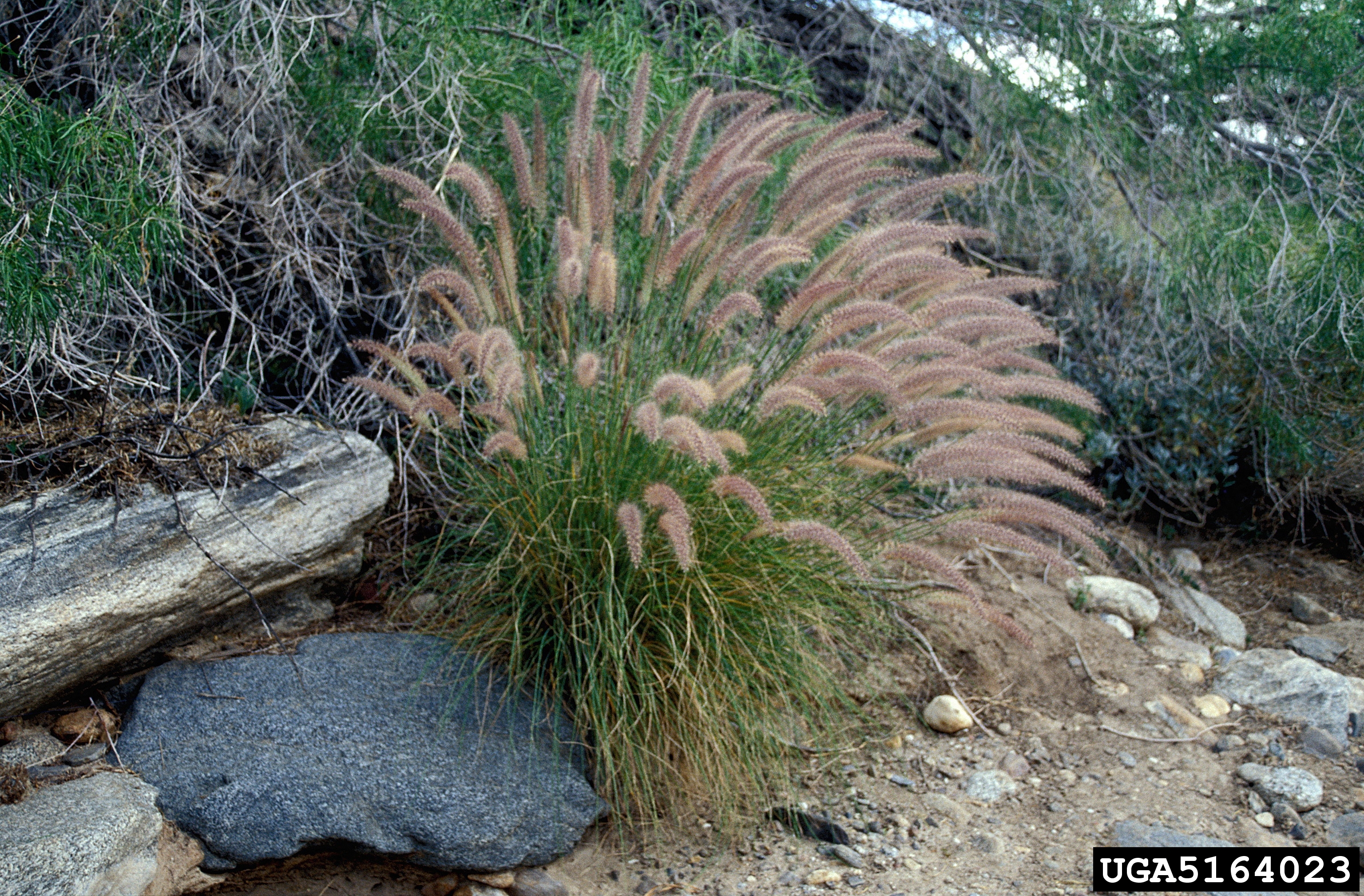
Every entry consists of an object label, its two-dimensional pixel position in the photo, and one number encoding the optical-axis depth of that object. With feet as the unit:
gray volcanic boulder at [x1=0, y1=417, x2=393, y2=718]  8.11
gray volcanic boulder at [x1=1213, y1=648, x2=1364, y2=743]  11.07
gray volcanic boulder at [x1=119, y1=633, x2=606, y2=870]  8.08
